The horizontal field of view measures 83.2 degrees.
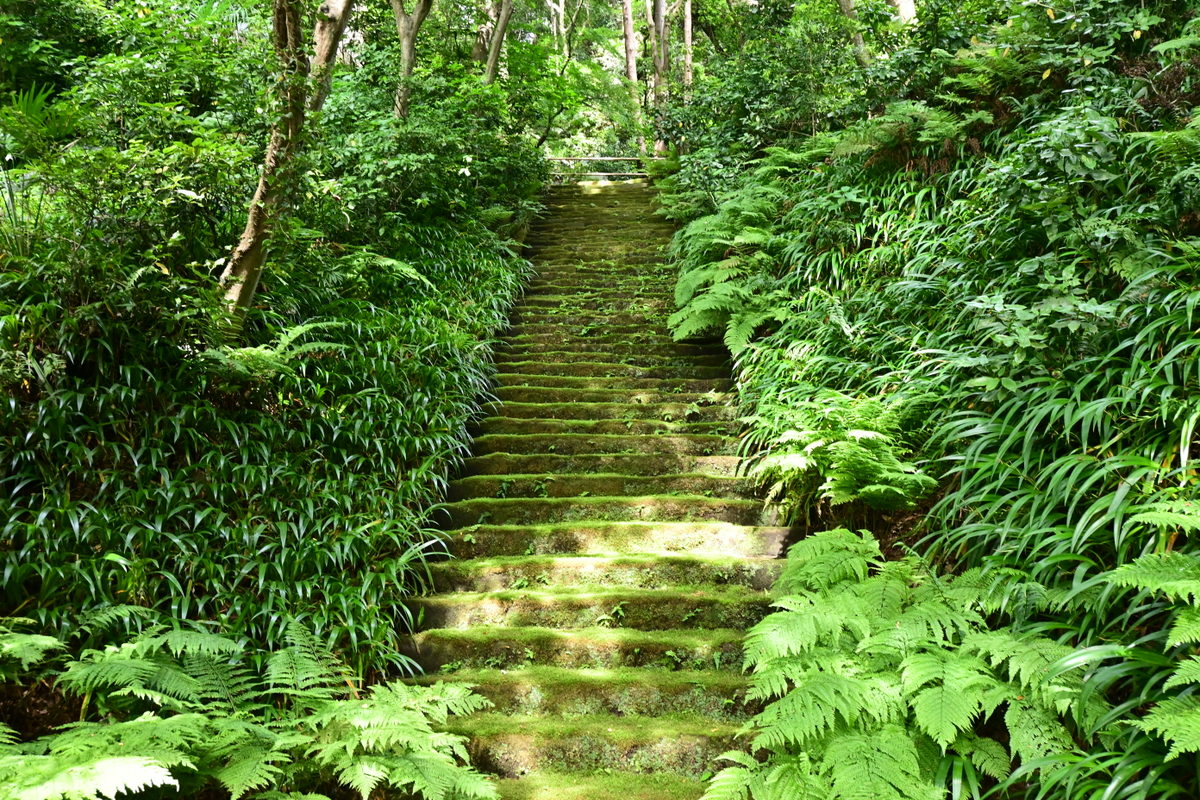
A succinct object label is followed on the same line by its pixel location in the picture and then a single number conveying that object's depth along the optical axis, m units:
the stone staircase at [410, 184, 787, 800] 2.90
